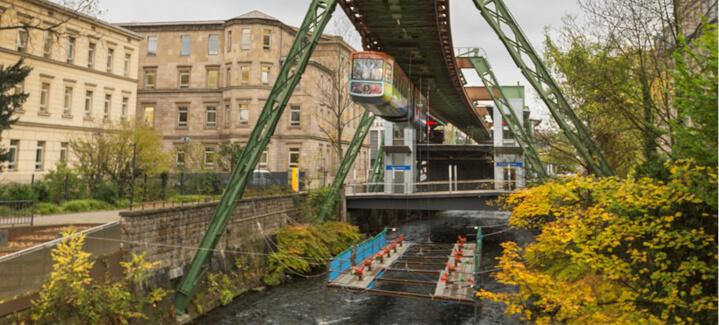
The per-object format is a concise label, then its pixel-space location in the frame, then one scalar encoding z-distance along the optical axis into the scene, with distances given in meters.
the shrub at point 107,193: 24.06
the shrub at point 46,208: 19.62
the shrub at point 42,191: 21.95
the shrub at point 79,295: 10.97
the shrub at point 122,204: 23.73
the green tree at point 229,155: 34.69
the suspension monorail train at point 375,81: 19.30
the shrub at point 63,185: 22.83
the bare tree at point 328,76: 45.22
